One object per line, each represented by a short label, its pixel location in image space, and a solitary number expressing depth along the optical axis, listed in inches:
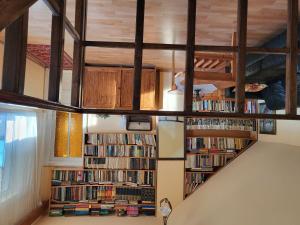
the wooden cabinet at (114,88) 172.4
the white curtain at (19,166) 129.3
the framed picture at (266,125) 148.6
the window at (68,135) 186.1
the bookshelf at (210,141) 179.9
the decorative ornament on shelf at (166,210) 129.3
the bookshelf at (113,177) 179.8
